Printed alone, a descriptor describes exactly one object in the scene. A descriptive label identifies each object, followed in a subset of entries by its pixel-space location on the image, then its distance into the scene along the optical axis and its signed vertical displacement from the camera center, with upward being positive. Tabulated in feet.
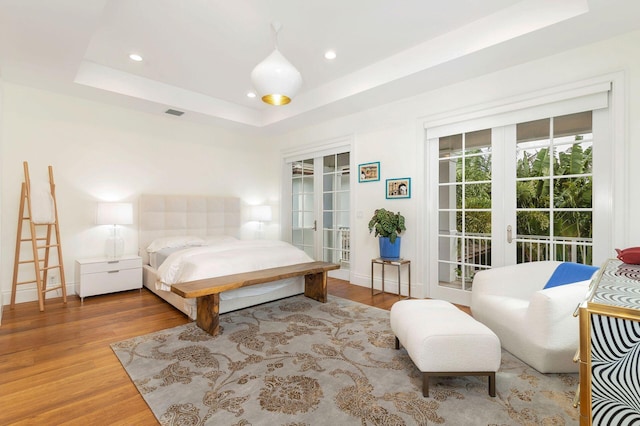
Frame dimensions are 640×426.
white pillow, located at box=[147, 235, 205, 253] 14.32 -1.42
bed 10.80 -1.49
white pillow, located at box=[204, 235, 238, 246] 15.38 -1.40
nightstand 12.42 -2.61
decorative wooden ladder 11.52 -1.18
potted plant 12.85 -0.82
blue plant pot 12.99 -1.59
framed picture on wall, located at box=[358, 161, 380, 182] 14.47 +1.92
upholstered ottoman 6.07 -2.81
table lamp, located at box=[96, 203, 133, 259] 13.09 -0.26
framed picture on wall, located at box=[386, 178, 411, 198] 13.29 +1.06
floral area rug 5.57 -3.69
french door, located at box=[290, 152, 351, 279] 16.74 +0.26
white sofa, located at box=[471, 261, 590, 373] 6.56 -2.45
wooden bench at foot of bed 8.77 -2.19
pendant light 7.53 +3.35
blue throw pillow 7.48 -1.59
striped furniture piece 3.01 -1.53
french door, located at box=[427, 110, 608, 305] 9.41 +0.50
